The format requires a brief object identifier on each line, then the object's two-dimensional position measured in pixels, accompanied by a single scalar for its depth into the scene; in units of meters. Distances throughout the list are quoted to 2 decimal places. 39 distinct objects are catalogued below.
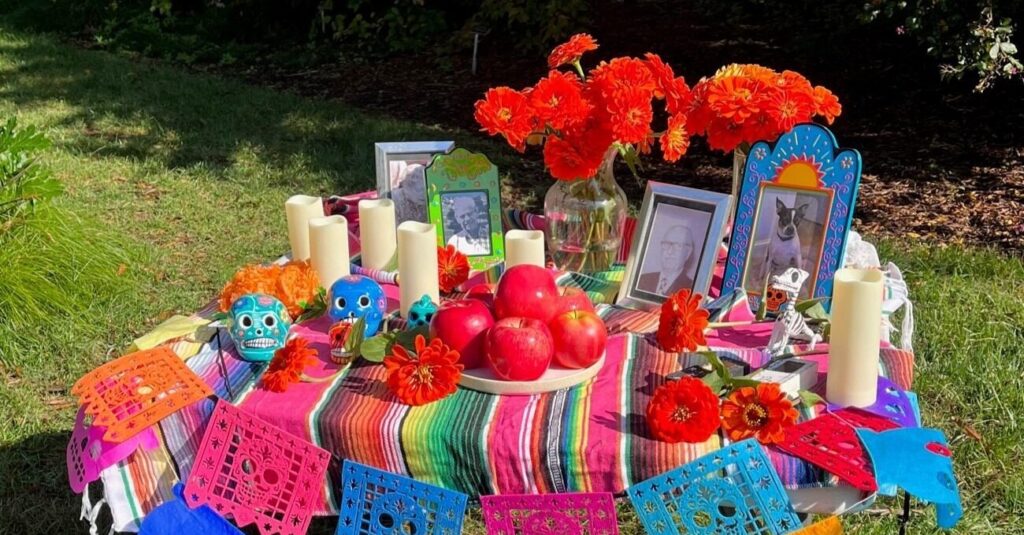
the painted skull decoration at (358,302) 1.95
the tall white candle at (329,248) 2.12
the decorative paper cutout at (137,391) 1.63
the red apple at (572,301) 1.77
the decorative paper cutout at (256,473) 1.61
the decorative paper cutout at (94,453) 1.65
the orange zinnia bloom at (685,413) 1.52
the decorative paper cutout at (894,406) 1.62
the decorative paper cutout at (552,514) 1.50
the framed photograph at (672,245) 2.07
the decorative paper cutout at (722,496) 1.46
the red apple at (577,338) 1.69
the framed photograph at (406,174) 2.51
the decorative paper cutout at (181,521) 1.62
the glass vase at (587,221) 2.26
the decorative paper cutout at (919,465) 1.46
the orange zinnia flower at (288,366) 1.73
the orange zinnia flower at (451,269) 2.25
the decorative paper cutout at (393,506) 1.53
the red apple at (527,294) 1.76
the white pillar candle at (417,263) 1.96
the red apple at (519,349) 1.62
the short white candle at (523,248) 2.05
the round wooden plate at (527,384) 1.67
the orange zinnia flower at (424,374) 1.65
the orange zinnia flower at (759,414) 1.53
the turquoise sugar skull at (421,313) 1.90
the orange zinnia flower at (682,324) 1.81
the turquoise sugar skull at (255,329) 1.86
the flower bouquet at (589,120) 2.00
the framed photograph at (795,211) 1.98
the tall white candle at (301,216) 2.26
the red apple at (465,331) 1.72
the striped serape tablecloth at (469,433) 1.53
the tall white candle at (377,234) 2.27
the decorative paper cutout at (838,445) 1.48
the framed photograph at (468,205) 2.45
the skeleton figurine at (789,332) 1.84
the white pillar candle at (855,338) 1.57
